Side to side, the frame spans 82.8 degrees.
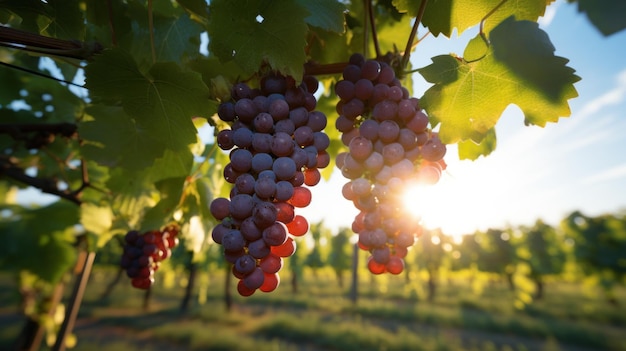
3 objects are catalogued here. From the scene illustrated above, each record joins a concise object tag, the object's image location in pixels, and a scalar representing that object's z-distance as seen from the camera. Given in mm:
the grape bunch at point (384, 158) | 345
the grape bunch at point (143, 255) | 551
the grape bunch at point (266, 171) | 274
